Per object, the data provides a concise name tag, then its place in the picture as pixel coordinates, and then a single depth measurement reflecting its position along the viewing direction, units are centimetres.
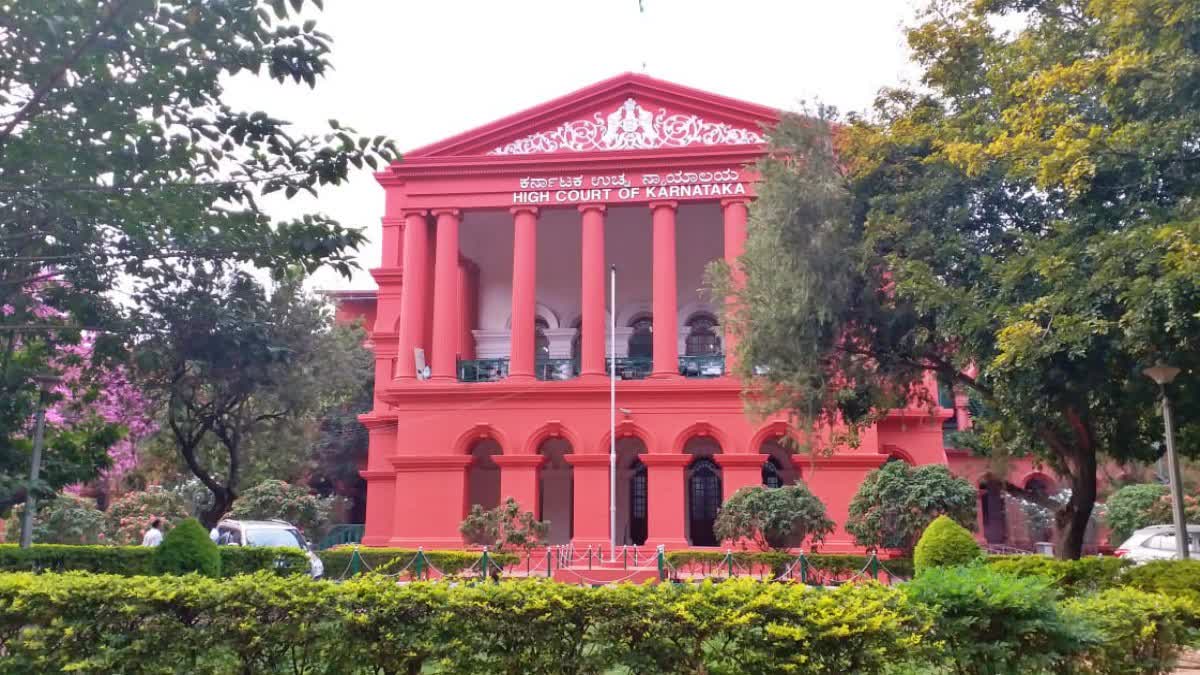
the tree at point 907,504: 2058
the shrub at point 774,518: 2081
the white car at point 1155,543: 2009
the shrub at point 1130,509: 2617
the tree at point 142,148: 740
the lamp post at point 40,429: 1119
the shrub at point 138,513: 2864
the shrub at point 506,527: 2194
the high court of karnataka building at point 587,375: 2442
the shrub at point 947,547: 1277
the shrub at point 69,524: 2723
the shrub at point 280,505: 2909
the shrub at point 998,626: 677
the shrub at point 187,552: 1319
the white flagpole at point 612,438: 2255
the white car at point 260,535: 2061
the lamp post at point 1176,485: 1232
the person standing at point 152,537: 1803
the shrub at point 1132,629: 736
